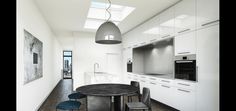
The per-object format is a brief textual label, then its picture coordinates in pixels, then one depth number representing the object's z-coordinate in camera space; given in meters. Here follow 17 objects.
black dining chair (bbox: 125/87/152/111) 2.41
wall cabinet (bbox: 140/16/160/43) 4.23
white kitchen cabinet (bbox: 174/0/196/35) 3.00
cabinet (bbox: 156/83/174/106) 3.61
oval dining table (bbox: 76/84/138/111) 2.35
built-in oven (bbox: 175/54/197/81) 2.96
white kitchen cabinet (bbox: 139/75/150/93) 4.77
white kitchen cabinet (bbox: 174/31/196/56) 2.99
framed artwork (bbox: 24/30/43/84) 2.76
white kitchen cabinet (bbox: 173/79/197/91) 2.93
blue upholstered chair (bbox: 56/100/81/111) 2.45
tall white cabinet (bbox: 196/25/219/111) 2.53
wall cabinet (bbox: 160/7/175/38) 3.60
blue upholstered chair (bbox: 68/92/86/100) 3.23
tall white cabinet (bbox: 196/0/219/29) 2.54
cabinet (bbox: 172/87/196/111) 2.96
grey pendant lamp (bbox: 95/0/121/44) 2.49
